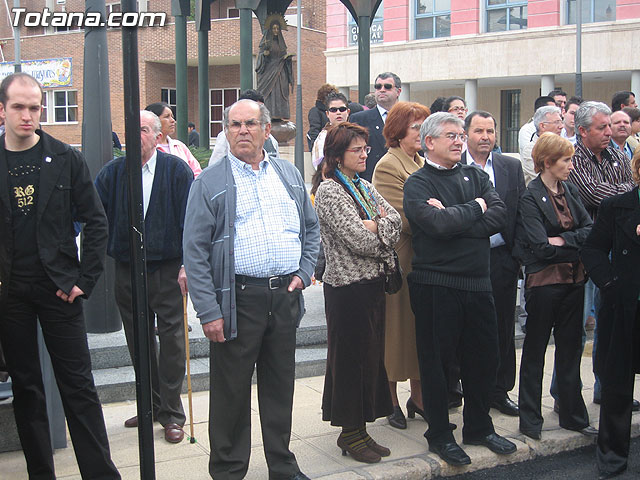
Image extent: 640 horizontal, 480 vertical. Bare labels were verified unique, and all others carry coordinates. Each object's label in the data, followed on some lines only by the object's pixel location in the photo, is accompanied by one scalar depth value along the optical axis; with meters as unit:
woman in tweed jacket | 4.90
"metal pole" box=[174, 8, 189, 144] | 16.30
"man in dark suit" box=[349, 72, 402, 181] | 7.24
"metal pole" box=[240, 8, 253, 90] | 13.60
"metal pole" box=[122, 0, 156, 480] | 3.54
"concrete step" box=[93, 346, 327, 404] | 5.97
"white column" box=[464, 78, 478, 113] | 30.34
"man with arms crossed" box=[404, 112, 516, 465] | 4.92
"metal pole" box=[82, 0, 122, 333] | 6.76
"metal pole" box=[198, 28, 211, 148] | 15.58
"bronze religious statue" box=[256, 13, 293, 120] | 14.58
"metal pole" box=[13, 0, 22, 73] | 19.48
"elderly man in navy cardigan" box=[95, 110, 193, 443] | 5.30
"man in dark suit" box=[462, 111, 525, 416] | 5.69
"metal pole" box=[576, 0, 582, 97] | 18.73
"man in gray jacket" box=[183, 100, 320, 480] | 4.26
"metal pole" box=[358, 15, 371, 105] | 11.28
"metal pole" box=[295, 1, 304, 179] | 24.91
